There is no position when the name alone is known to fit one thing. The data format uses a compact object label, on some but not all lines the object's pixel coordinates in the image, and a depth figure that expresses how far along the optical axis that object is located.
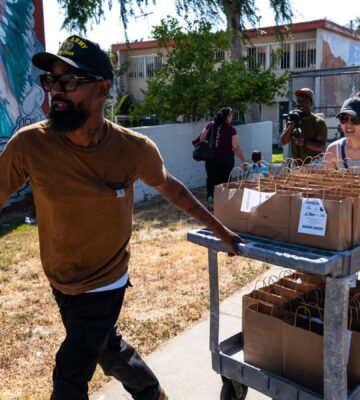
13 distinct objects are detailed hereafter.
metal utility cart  2.13
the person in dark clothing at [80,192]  2.18
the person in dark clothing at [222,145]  8.21
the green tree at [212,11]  13.66
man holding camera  5.89
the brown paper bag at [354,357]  2.45
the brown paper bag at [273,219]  2.36
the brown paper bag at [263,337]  2.57
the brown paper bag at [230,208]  2.54
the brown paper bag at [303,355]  2.41
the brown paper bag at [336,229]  2.18
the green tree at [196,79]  10.73
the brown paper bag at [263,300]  2.72
